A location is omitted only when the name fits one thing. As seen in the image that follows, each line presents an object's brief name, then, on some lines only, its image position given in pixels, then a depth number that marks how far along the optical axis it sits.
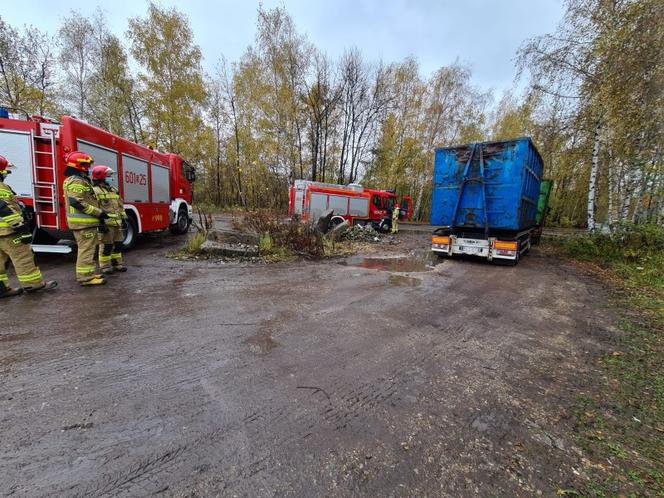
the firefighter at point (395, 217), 16.03
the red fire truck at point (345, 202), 14.00
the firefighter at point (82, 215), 4.53
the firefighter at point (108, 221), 5.16
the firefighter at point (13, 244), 3.86
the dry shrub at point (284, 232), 8.02
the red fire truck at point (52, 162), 5.32
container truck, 7.56
